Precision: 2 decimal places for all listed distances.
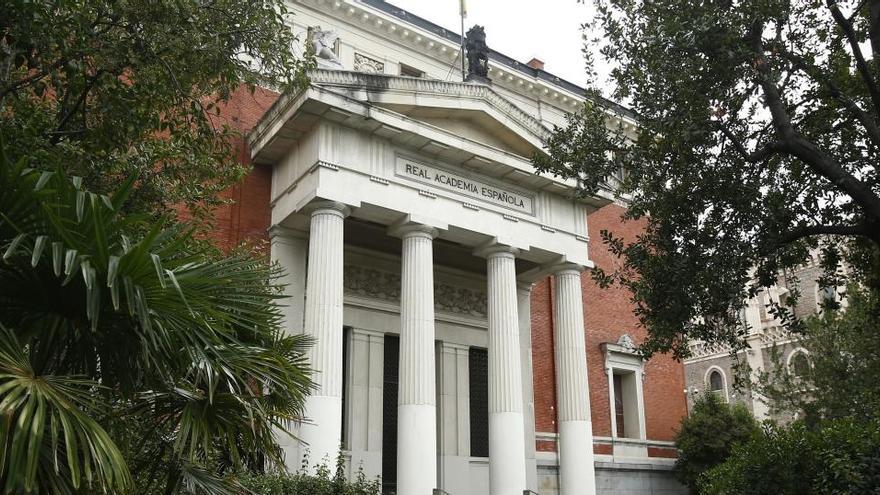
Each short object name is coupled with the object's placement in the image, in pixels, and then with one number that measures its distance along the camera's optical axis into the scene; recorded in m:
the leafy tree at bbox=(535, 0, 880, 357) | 10.84
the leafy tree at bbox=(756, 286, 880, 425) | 24.41
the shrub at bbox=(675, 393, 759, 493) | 23.44
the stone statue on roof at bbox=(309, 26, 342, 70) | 18.91
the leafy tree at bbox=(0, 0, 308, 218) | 8.67
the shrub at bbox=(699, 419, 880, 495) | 8.76
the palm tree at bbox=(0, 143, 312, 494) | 4.61
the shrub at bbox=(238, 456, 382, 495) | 11.52
